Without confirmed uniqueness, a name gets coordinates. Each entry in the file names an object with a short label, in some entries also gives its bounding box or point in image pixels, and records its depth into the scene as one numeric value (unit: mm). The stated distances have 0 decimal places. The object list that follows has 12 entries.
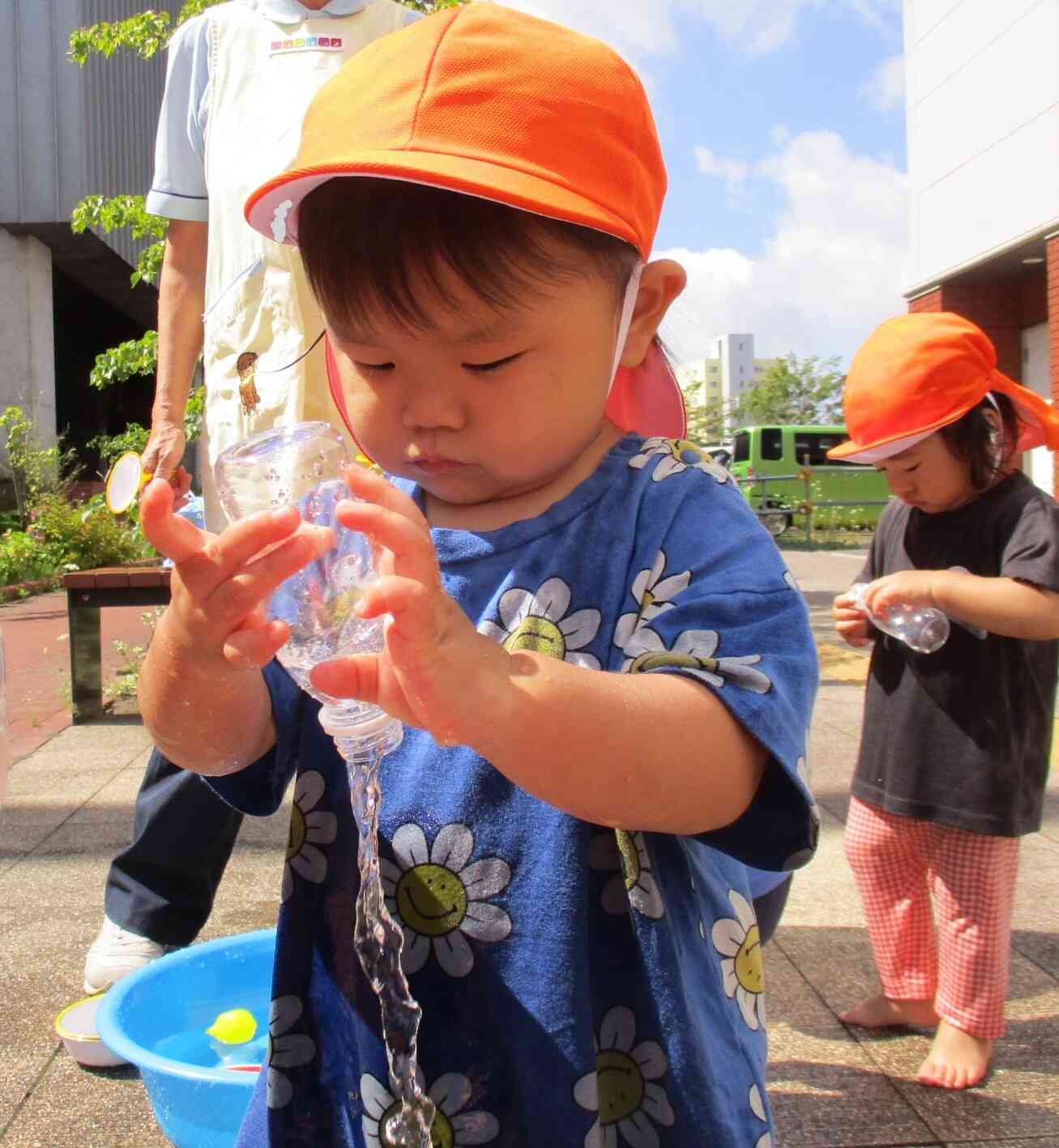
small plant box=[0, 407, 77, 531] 14484
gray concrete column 16656
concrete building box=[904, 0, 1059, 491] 14609
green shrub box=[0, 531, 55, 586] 12438
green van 23139
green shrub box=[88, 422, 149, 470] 8773
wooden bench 5598
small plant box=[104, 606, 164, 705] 6559
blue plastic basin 1862
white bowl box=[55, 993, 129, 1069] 2402
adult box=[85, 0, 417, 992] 2398
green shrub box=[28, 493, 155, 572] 11259
